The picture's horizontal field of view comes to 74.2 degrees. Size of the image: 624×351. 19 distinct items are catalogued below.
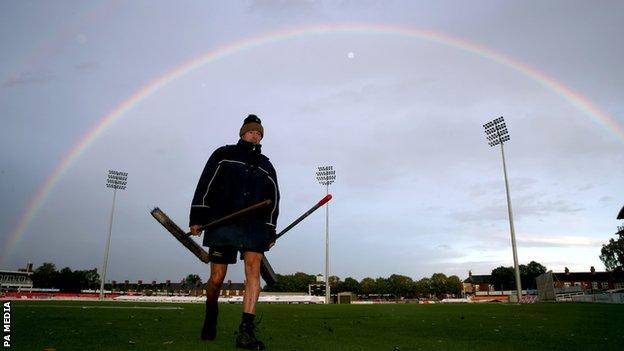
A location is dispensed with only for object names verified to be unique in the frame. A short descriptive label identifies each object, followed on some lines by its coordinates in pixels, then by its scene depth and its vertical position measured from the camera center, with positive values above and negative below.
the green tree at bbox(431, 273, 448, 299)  156.12 -3.56
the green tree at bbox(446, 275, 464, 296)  156.34 -2.79
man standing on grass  4.50 +0.74
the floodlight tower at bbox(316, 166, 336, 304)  53.16 +13.94
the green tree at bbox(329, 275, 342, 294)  156.41 -2.83
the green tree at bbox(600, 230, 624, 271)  78.80 +4.72
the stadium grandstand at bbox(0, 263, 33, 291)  114.11 -1.55
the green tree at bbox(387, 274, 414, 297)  153.50 -3.95
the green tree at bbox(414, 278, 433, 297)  154.12 -4.29
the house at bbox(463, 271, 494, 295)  166.01 -2.82
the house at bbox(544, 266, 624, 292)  137.50 -0.49
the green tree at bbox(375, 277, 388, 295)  154.88 -3.72
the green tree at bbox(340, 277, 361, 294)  154.75 -3.42
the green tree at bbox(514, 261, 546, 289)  146.75 +1.78
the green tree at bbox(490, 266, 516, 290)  151.12 +0.30
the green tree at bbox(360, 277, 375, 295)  155.38 -3.79
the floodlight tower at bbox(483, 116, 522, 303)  31.42 +13.70
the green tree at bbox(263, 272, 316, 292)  153.00 -2.13
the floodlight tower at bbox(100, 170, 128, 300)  55.41 +12.64
